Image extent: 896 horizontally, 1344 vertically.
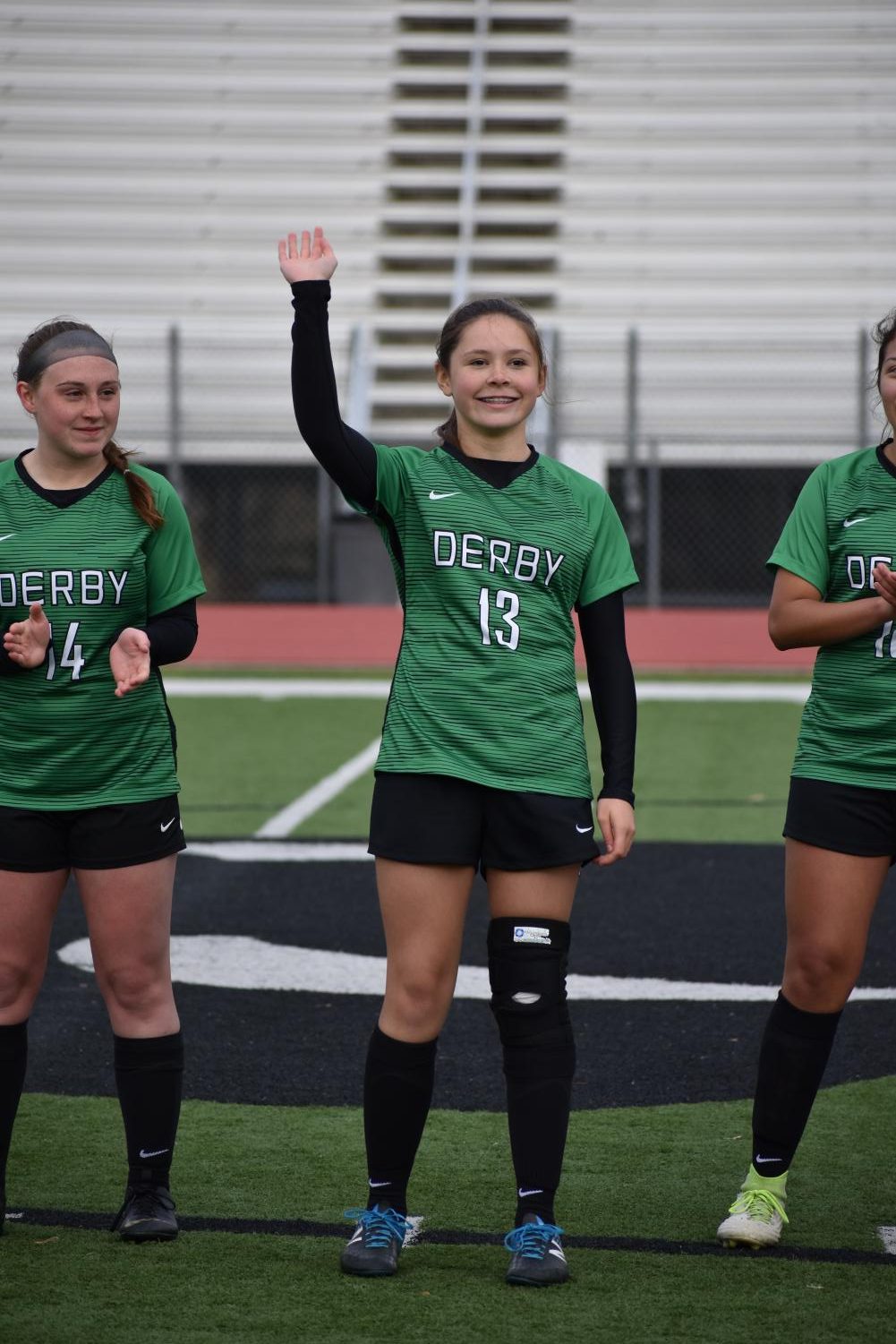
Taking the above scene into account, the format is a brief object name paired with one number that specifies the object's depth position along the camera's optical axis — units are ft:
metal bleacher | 120.57
